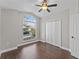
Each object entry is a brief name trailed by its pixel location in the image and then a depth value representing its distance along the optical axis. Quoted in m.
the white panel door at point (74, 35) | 2.23
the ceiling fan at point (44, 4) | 2.10
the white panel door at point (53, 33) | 3.30
